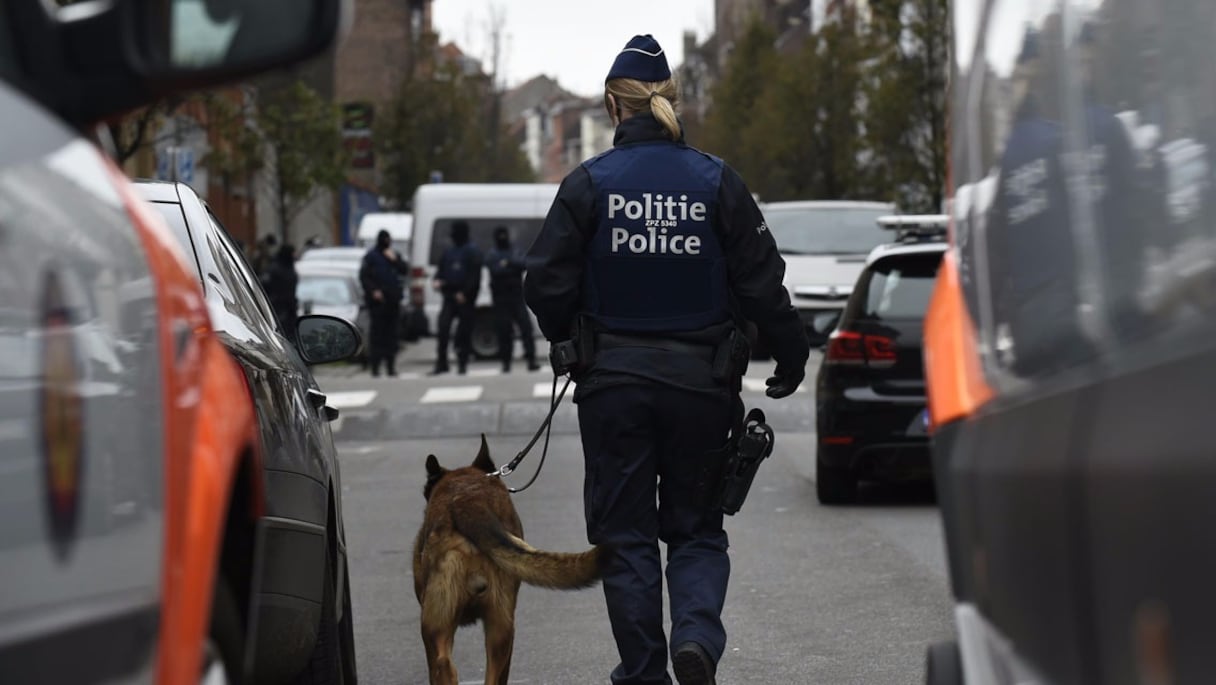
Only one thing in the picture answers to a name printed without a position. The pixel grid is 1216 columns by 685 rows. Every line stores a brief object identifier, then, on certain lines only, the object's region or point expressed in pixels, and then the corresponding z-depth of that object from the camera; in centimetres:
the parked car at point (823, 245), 2503
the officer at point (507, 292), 2780
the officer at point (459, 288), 2739
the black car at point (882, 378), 1264
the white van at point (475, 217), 3120
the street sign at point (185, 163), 2523
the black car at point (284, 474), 497
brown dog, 623
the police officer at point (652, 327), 611
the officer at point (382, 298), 2764
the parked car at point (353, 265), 3309
